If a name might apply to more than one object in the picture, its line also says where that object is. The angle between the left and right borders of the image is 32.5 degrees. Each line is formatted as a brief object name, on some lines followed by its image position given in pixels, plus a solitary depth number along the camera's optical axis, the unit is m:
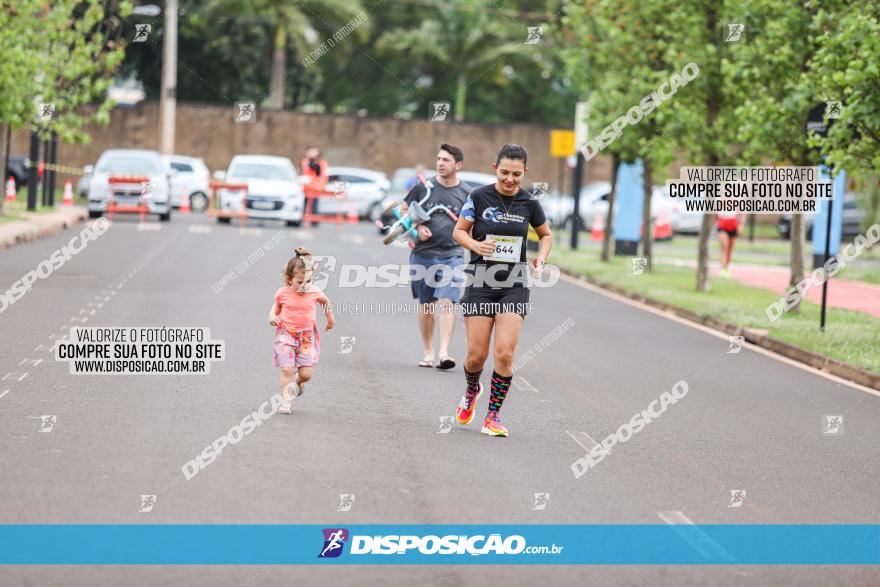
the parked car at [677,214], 49.06
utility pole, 49.00
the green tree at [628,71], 27.62
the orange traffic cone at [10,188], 38.09
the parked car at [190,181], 46.62
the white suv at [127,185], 37.88
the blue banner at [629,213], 34.22
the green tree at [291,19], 57.12
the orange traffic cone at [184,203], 46.72
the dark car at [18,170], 49.75
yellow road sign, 34.78
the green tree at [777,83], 20.92
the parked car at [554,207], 49.87
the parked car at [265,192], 38.56
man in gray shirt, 13.97
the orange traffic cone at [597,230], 44.55
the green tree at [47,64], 30.47
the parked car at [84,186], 49.66
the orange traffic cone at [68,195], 43.59
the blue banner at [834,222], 29.22
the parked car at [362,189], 48.41
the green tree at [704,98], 25.12
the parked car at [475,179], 39.56
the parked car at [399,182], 47.25
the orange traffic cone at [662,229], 47.12
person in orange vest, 39.16
